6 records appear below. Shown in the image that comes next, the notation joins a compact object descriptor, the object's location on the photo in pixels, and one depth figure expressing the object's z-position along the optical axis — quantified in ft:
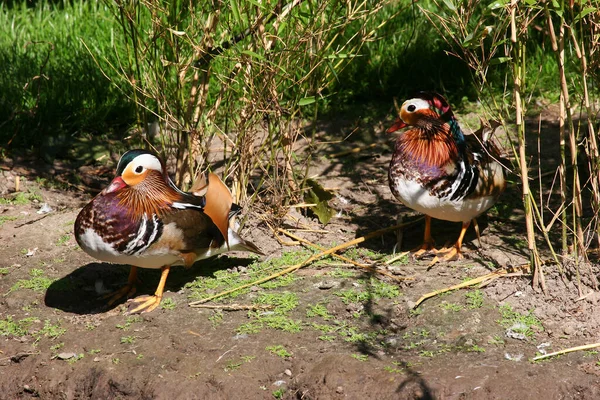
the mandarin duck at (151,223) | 27.76
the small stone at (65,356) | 25.68
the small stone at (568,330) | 25.48
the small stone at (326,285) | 28.91
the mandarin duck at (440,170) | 30.14
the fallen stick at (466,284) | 27.59
